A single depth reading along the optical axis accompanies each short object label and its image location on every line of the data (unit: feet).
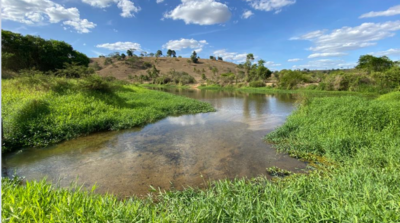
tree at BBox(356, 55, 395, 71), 115.14
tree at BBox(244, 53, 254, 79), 189.84
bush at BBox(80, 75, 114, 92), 38.14
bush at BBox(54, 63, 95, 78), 44.73
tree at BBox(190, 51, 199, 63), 312.71
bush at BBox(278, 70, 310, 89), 119.14
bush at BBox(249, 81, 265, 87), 140.23
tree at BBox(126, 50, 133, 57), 312.50
